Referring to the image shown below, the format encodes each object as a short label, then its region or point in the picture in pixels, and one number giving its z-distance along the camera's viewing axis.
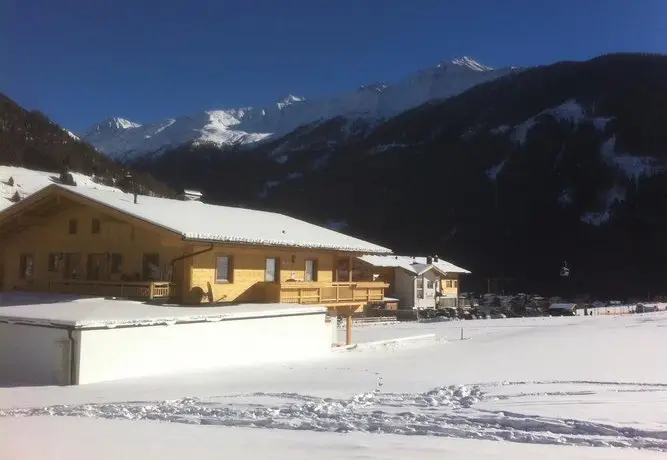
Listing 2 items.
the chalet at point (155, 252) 22.64
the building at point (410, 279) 68.31
